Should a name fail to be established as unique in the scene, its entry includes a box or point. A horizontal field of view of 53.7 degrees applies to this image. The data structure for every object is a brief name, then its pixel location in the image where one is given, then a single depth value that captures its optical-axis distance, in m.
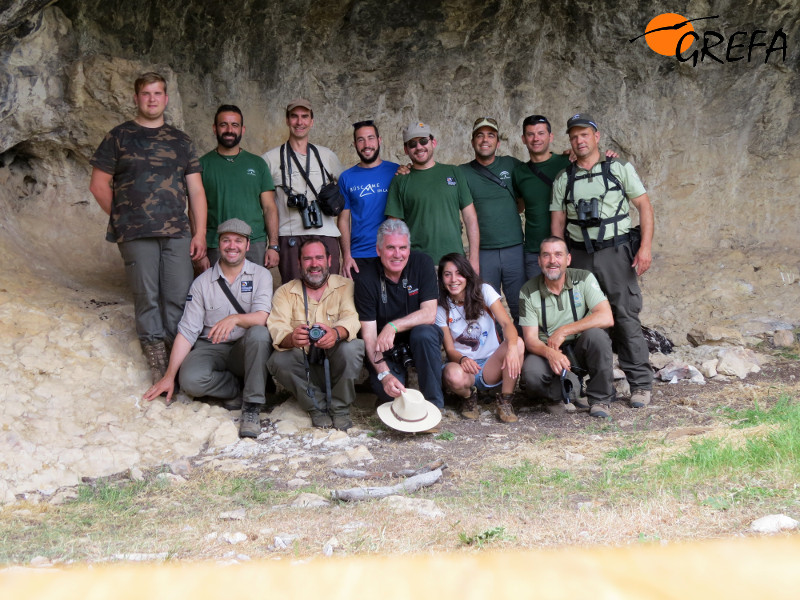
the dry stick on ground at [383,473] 4.32
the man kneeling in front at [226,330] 5.48
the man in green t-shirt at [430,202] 5.93
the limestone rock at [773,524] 2.86
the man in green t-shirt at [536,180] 6.17
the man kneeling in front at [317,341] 5.42
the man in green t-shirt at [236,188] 6.00
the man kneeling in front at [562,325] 5.47
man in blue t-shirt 6.06
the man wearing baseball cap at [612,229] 5.77
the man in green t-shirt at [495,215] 6.18
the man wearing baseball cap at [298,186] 6.07
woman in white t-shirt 5.56
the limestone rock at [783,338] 7.40
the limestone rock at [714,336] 7.52
